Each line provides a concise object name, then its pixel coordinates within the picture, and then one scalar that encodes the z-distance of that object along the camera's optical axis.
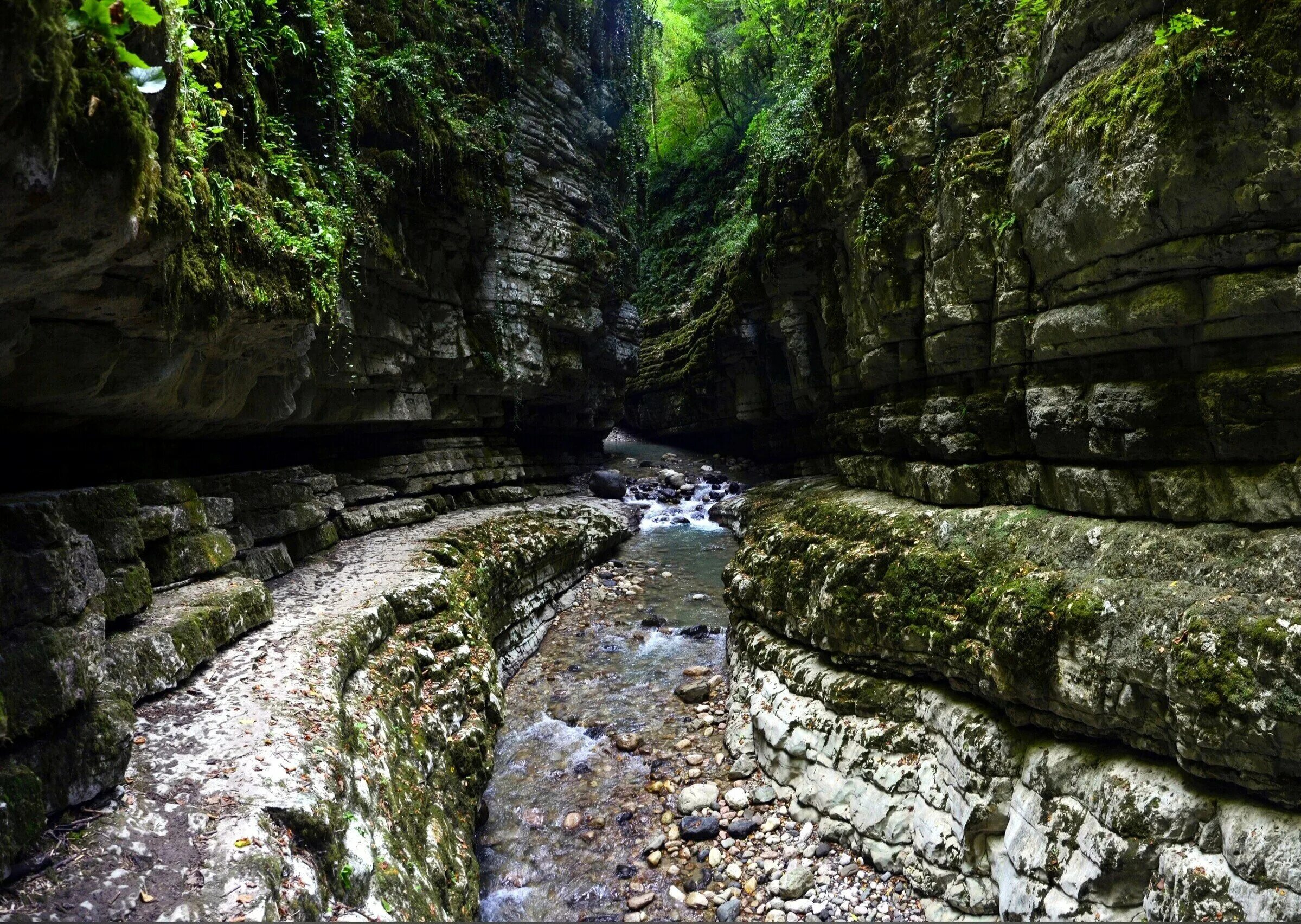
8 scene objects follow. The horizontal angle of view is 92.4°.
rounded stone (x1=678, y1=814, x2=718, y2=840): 7.21
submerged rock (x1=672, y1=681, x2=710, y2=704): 10.09
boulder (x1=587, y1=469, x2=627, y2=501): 24.03
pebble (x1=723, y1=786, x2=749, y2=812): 7.62
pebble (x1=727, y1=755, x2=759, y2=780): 8.14
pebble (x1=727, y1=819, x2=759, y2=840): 7.20
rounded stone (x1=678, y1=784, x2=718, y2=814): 7.67
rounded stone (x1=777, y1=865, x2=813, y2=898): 6.28
